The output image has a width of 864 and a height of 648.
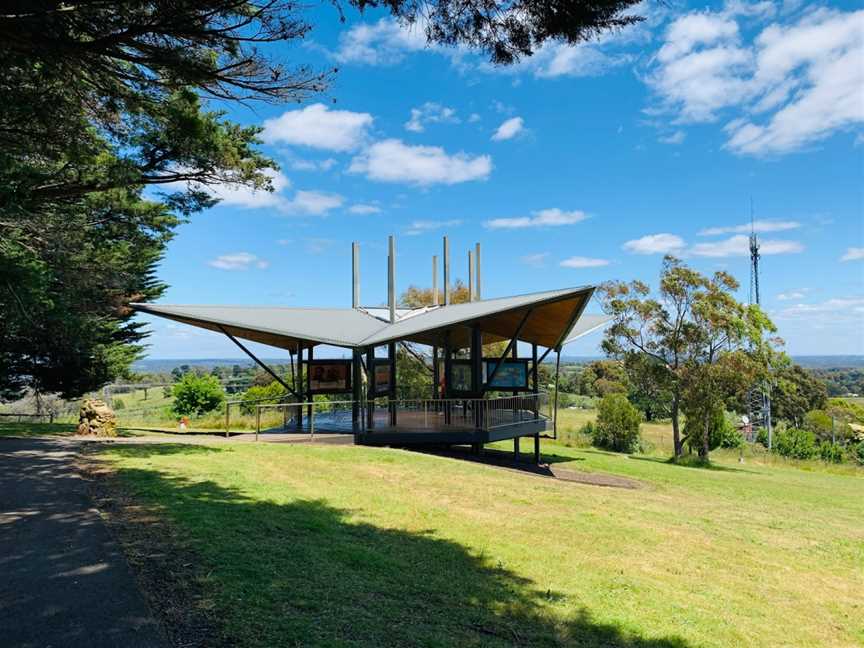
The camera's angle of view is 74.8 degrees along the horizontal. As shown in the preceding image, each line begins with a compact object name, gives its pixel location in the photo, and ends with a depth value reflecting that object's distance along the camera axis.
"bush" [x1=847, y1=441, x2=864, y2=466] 34.62
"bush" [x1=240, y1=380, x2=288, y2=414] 30.09
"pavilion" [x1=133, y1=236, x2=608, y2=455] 14.90
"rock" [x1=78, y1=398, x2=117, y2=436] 14.22
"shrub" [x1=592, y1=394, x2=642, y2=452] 27.89
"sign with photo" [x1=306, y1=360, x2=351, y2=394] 17.39
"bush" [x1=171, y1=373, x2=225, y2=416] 30.42
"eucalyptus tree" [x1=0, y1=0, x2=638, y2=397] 5.72
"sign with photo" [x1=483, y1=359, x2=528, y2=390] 17.34
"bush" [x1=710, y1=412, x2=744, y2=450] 26.08
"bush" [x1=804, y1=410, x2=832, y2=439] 46.59
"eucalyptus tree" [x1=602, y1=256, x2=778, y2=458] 23.19
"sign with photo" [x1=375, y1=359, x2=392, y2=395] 16.27
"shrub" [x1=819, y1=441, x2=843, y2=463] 33.16
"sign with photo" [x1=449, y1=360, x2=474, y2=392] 16.64
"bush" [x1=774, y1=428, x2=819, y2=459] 34.81
